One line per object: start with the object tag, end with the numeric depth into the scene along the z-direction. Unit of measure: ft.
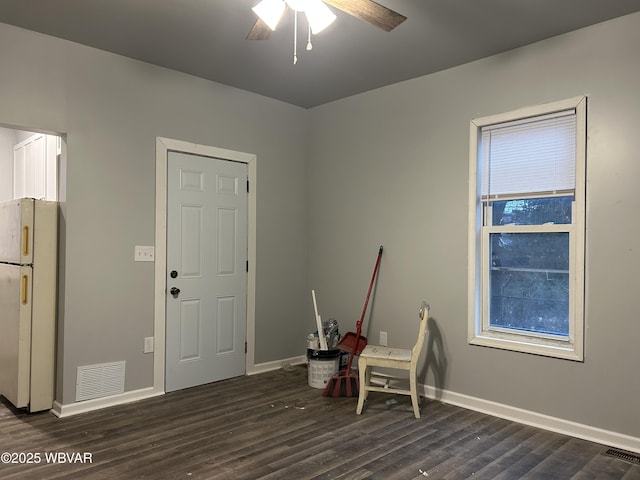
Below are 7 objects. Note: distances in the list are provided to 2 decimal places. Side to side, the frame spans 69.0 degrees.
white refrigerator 10.72
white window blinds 10.38
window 10.21
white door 12.80
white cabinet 11.89
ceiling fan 7.39
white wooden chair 10.92
